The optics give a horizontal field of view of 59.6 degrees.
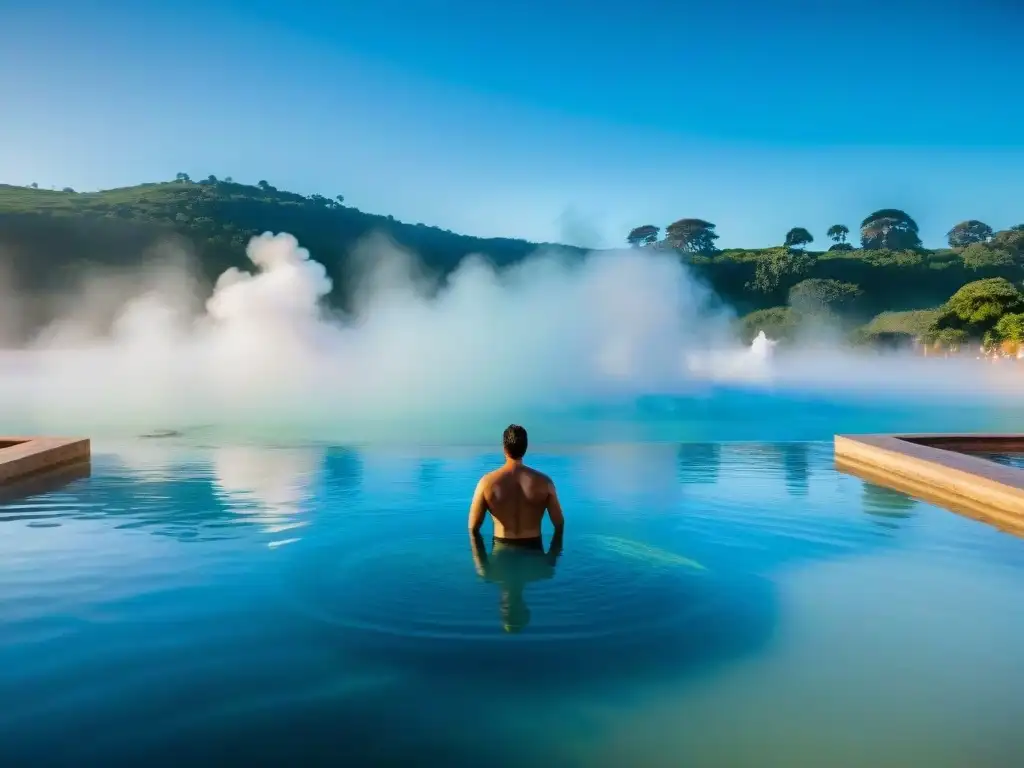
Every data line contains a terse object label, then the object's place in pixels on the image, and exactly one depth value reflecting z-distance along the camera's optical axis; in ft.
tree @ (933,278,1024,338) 145.89
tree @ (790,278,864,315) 239.71
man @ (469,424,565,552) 22.53
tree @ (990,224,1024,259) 270.87
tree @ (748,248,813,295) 268.00
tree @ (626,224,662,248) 364.58
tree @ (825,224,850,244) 345.31
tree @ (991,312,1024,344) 134.21
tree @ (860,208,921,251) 349.20
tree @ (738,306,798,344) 217.15
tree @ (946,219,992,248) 363.15
